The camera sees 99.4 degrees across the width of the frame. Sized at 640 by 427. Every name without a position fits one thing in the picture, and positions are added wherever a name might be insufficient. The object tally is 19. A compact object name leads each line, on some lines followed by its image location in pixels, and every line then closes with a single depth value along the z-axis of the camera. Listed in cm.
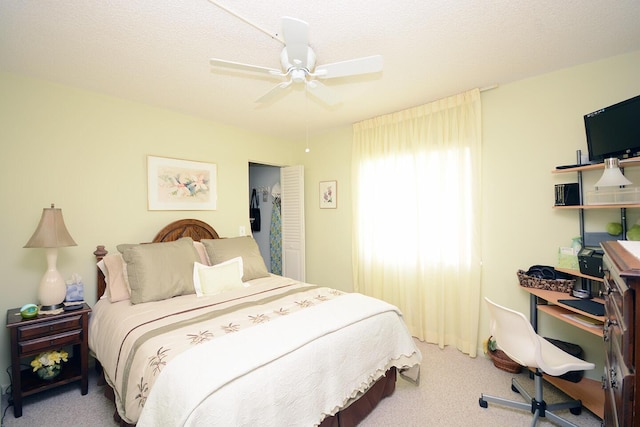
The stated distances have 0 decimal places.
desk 180
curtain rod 256
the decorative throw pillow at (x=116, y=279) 230
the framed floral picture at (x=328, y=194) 390
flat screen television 171
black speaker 211
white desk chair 163
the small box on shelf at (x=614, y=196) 183
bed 122
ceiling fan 146
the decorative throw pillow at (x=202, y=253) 284
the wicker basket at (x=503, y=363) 237
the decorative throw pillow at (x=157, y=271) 221
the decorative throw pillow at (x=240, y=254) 281
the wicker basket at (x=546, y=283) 213
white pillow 242
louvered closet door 409
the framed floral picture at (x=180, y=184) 290
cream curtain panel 273
